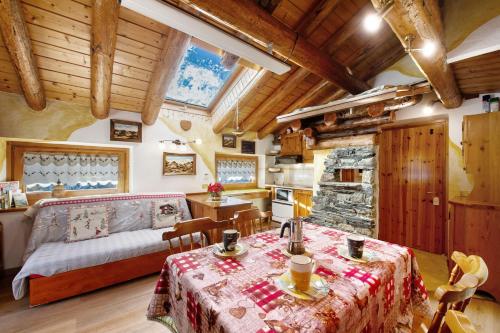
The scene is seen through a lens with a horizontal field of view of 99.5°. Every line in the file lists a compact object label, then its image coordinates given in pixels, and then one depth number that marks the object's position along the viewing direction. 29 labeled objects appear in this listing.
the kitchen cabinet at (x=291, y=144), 4.84
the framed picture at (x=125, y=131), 3.23
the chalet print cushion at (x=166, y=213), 3.23
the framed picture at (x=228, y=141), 4.55
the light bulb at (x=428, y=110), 2.98
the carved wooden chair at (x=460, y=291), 0.71
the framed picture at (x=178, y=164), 3.79
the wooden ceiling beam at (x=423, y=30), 1.37
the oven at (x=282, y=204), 4.67
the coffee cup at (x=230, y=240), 1.33
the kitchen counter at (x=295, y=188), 4.41
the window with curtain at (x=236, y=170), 4.83
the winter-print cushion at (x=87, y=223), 2.65
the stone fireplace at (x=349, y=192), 3.33
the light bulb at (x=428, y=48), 1.62
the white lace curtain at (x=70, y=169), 2.87
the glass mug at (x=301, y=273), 0.92
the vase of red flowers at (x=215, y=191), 3.38
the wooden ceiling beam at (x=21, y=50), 1.80
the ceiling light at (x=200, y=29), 1.58
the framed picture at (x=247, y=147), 4.94
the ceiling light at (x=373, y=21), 1.39
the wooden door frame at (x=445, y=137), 3.03
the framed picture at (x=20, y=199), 2.59
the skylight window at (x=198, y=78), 3.23
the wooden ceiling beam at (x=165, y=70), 2.39
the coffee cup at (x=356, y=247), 1.26
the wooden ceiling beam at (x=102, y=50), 1.88
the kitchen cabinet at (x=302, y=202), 4.38
